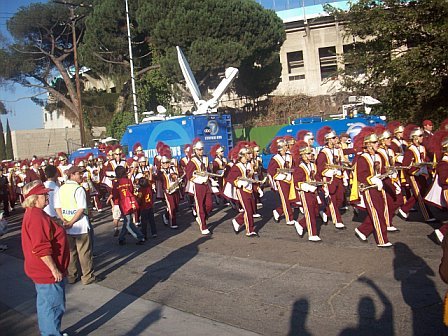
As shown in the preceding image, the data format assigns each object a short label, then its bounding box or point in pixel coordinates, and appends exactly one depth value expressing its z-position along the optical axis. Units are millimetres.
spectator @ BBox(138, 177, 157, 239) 10797
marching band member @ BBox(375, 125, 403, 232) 9242
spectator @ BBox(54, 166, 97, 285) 7605
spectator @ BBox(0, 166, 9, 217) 17498
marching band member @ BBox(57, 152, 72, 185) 16594
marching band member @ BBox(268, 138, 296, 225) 11016
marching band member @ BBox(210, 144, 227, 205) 13562
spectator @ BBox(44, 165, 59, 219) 8523
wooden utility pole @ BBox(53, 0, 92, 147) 29375
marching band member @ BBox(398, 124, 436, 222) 10039
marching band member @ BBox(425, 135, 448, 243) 8125
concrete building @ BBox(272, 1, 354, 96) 40219
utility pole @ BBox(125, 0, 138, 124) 29850
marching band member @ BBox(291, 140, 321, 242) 9586
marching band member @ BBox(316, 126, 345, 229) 10555
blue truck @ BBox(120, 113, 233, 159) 18906
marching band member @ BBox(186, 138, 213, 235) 11172
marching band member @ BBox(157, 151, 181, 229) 12312
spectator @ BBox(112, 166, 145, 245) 10070
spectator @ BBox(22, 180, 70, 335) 5133
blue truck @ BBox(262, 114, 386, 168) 16062
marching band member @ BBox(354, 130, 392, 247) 8398
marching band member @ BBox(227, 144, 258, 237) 10477
